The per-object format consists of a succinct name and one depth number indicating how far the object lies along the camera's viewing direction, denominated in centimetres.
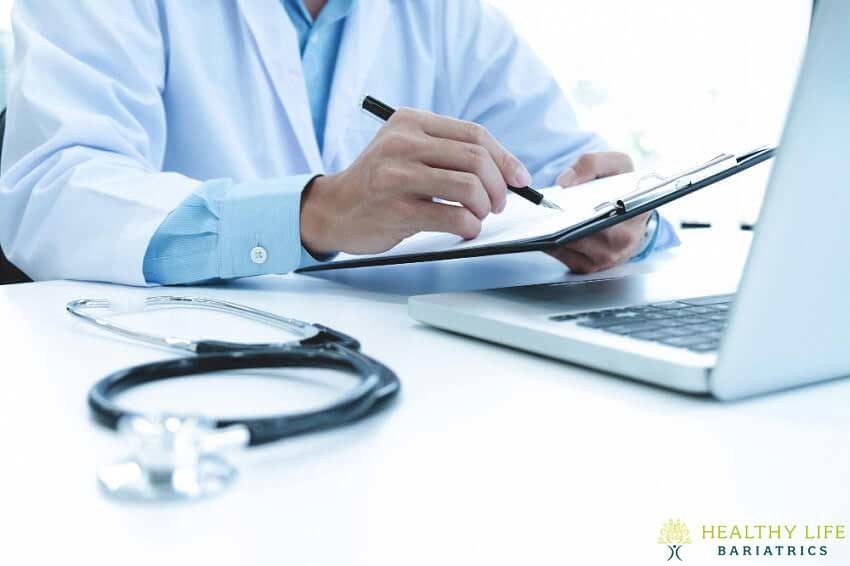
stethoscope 26
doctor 68
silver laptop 32
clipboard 51
